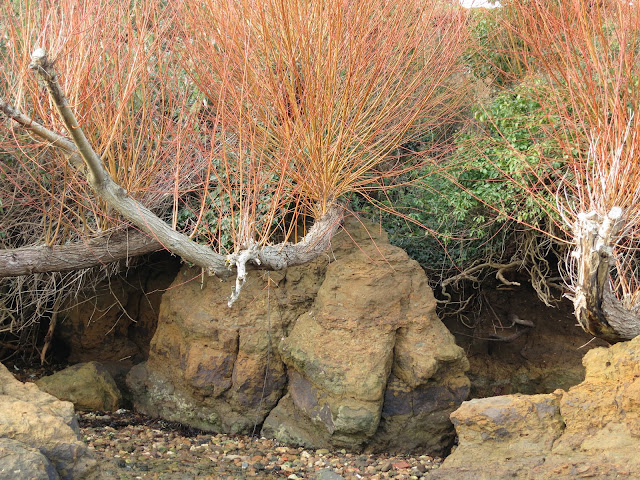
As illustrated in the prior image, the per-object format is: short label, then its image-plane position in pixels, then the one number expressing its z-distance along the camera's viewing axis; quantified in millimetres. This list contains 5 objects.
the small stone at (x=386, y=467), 5133
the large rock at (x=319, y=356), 5531
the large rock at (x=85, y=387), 6203
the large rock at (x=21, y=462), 3408
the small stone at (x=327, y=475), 4906
